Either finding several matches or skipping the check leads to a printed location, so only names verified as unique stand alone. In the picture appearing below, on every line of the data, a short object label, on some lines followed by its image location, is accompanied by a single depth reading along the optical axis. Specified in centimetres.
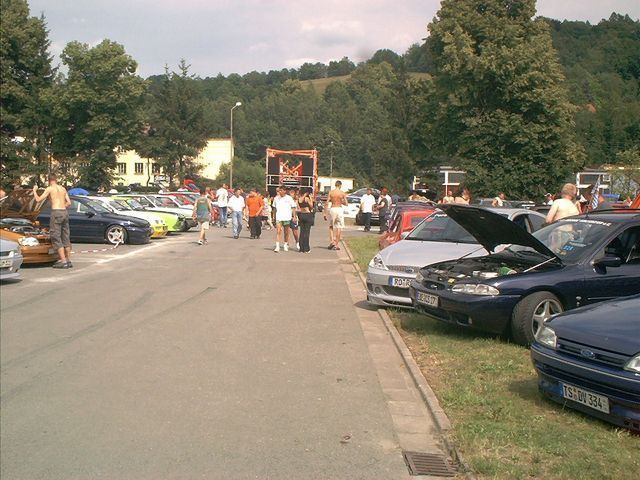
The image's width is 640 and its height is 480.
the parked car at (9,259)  1259
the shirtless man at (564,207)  1193
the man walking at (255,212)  2491
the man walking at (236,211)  2598
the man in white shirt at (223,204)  3503
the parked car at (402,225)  1484
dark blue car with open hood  815
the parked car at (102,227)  2131
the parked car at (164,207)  2941
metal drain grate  483
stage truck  3875
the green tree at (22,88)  4402
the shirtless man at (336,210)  2078
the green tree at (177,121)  6175
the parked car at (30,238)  1488
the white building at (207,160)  8569
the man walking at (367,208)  3156
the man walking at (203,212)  2378
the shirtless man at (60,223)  1523
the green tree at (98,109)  4931
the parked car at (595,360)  522
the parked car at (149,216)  2458
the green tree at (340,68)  17900
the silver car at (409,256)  1073
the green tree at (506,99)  3984
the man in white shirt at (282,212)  2053
